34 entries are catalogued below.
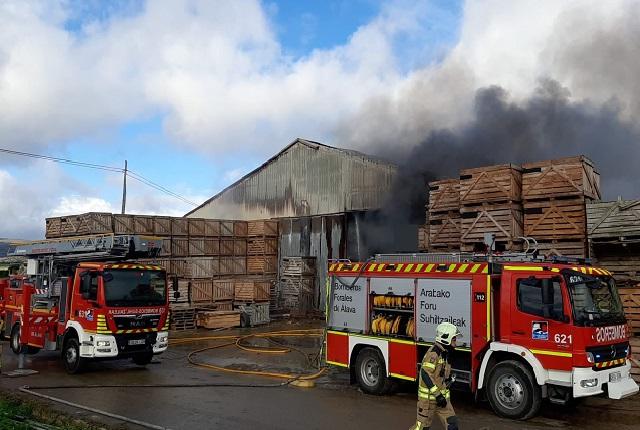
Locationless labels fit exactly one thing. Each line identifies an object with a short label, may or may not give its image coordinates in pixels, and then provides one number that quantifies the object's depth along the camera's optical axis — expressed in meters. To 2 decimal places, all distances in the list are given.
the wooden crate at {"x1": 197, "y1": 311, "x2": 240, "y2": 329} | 21.16
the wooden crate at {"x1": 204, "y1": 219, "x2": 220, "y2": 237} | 23.97
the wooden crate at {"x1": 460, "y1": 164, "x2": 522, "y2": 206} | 13.73
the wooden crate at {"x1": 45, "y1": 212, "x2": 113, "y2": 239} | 20.31
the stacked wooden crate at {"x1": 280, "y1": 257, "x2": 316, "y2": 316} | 24.66
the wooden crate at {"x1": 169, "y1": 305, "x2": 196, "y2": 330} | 20.84
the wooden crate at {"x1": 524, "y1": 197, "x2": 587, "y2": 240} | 12.72
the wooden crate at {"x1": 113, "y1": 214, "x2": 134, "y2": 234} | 20.71
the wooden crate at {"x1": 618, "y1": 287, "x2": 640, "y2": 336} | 11.15
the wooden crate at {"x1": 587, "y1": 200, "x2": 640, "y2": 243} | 11.73
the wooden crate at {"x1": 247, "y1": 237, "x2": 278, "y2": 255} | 25.47
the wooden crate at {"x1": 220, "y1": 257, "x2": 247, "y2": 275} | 24.34
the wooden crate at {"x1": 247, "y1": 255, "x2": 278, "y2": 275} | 25.36
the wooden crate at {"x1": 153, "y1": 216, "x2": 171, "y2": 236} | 22.17
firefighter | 6.02
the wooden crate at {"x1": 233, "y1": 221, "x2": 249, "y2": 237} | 25.28
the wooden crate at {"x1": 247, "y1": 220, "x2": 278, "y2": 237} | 25.61
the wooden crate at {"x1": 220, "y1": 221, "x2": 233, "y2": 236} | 24.69
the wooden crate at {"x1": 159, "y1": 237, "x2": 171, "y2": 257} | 22.08
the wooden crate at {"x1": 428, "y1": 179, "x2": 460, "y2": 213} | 15.38
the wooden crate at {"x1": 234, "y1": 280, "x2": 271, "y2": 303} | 23.41
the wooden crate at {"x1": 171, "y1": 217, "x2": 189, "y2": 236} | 22.69
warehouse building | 24.08
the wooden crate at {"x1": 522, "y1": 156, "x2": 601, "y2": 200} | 12.80
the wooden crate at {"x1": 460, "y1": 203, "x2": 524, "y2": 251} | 13.62
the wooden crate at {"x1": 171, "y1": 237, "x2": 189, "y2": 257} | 22.53
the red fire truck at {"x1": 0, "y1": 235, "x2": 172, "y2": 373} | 11.88
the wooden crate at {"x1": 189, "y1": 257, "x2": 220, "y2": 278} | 23.11
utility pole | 35.74
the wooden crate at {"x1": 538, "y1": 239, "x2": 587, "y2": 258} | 12.60
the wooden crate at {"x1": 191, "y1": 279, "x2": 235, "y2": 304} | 22.42
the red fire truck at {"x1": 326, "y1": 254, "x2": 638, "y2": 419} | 7.79
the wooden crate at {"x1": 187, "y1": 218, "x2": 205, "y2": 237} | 23.31
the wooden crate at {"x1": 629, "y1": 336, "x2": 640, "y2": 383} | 10.63
